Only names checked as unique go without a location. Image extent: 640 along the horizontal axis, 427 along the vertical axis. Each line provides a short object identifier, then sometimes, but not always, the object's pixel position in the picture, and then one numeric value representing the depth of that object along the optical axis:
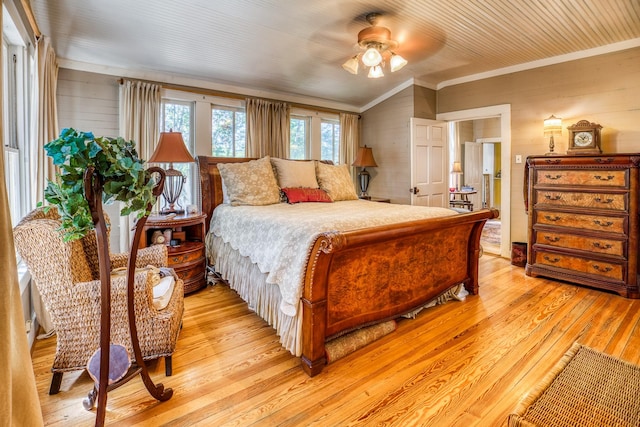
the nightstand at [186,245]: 3.01
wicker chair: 1.57
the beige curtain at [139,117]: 3.56
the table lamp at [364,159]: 5.14
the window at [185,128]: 3.97
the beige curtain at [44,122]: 2.29
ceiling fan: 2.98
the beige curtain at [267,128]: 4.38
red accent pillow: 3.54
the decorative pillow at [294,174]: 3.72
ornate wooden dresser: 3.13
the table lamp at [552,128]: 3.83
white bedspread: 1.99
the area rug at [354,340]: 2.08
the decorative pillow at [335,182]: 3.89
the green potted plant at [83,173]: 1.28
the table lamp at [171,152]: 3.08
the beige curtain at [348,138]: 5.40
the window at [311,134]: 5.00
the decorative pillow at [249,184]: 3.41
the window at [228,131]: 4.29
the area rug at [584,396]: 1.15
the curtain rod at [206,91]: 3.85
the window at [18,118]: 2.37
